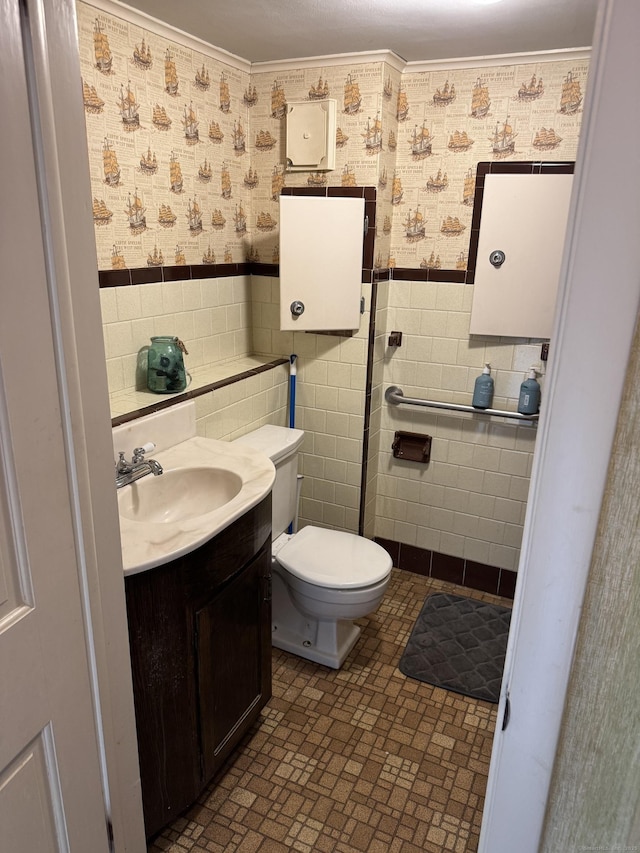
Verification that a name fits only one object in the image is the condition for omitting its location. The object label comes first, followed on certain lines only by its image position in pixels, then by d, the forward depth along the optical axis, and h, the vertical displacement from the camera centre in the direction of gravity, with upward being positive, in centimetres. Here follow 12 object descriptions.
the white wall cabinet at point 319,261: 238 -10
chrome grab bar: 262 -73
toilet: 221 -121
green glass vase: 215 -47
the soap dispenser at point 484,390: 266 -64
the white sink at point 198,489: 156 -72
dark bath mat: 234 -164
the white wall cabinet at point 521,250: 238 -4
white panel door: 83 -47
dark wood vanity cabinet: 146 -110
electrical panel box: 245 +40
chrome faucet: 176 -68
